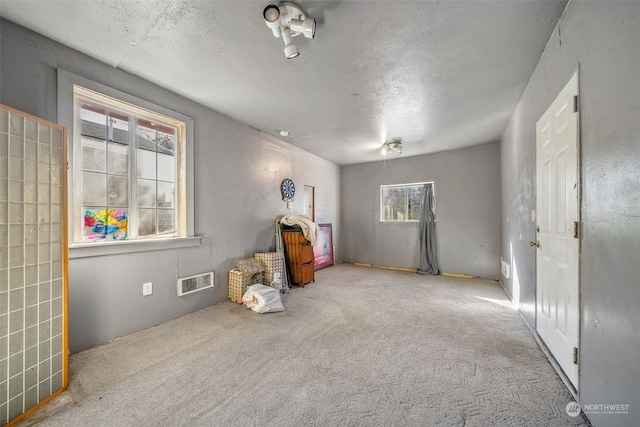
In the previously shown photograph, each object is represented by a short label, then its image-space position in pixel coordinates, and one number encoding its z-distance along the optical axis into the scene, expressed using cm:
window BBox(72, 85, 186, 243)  210
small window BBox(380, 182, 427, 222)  526
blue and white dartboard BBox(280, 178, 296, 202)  426
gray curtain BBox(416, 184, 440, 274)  487
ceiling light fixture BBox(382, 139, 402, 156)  425
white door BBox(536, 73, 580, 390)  149
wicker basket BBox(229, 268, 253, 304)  312
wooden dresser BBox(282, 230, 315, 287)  394
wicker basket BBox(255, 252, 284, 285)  345
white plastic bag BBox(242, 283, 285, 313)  284
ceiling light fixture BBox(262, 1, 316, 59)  150
